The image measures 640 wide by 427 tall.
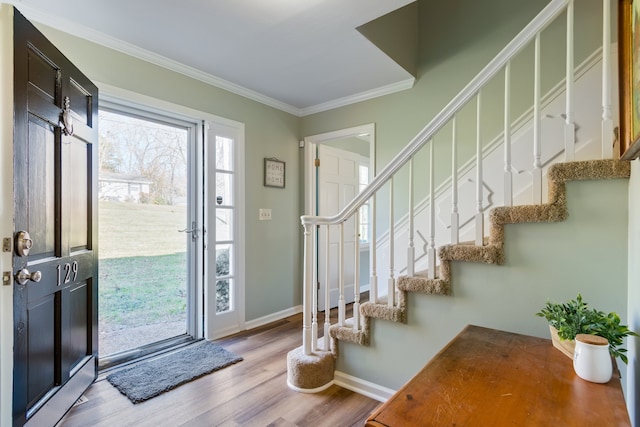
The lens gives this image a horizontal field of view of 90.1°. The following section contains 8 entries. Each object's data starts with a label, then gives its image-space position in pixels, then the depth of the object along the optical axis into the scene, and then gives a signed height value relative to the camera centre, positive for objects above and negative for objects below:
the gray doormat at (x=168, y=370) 2.06 -1.13
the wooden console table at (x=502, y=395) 0.82 -0.53
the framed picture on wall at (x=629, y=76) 0.92 +0.44
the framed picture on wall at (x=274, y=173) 3.44 +0.45
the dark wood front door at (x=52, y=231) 1.37 -0.09
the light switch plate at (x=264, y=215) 3.39 -0.02
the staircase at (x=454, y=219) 1.42 -0.03
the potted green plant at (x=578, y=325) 1.03 -0.38
